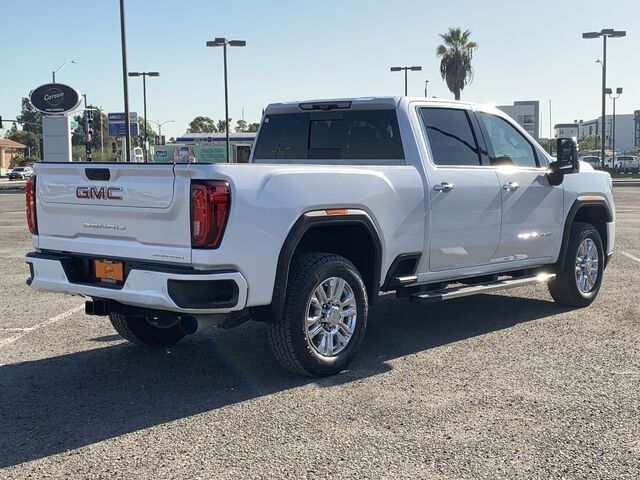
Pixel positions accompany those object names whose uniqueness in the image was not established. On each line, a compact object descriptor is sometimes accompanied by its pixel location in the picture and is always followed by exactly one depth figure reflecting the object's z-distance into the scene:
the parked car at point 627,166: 58.00
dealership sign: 38.06
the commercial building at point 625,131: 173.62
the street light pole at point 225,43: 38.62
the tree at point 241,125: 122.06
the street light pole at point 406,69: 46.28
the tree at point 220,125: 121.19
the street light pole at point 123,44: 27.44
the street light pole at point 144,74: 49.31
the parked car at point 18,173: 66.94
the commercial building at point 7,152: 90.75
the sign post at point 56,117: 37.81
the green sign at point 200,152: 52.46
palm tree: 51.50
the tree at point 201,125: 130.50
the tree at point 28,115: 144.25
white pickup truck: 4.67
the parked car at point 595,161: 58.42
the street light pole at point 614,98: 61.52
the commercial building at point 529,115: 89.44
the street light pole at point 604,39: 37.97
